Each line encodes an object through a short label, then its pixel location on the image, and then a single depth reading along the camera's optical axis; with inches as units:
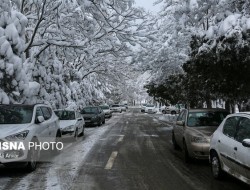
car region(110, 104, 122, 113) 2785.4
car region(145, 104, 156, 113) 2496.3
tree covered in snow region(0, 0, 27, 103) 547.8
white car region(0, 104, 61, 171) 337.7
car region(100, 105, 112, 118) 1789.7
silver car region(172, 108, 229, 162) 393.7
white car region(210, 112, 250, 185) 259.3
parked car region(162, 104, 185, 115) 2221.7
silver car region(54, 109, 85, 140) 645.5
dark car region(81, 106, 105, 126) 1104.8
